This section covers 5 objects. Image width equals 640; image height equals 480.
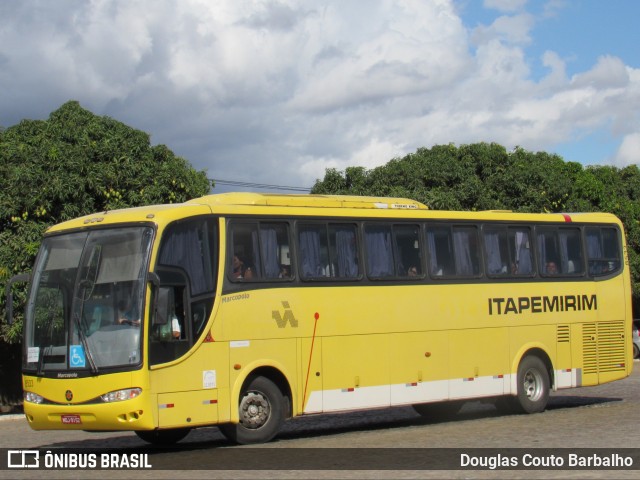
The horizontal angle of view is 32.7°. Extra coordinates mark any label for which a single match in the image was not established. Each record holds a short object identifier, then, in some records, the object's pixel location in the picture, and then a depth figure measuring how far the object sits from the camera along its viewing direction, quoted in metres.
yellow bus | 14.62
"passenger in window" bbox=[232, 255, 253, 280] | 15.84
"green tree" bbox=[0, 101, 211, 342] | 24.48
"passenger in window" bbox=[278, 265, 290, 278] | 16.48
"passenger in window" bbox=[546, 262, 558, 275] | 20.86
